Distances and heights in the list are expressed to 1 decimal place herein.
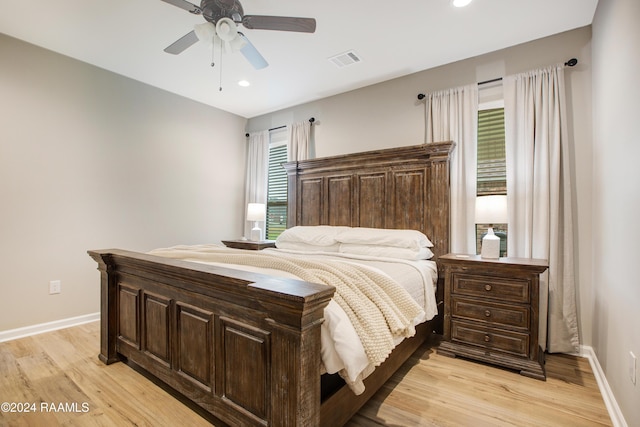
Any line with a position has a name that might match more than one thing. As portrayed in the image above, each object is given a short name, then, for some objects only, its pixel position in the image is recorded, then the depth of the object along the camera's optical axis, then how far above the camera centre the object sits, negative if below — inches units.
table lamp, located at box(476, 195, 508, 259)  98.0 -0.1
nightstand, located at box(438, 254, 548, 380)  88.7 -28.9
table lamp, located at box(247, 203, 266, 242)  172.6 +0.7
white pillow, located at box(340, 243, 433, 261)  111.2 -13.7
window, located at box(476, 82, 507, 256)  118.8 +25.4
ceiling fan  79.7 +50.8
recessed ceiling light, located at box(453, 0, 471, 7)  91.5 +62.9
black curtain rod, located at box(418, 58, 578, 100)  103.6 +51.0
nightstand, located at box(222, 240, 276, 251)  159.6 -15.7
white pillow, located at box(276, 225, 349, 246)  133.1 -9.1
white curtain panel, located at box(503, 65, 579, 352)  102.0 +7.2
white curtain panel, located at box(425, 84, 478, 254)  120.3 +20.7
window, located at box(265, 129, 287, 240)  185.3 +16.2
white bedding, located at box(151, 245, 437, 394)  51.4 -20.3
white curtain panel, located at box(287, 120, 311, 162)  169.2 +40.6
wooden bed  48.2 -23.8
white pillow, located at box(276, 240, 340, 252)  131.6 -14.2
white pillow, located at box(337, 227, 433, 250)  114.7 -8.8
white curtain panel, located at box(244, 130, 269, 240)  189.9 +27.0
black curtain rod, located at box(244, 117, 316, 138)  169.5 +51.6
